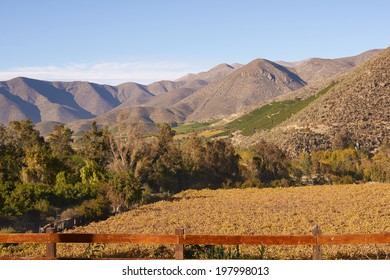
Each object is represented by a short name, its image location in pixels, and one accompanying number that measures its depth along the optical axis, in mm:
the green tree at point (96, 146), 55438
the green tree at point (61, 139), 61897
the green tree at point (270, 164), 65688
